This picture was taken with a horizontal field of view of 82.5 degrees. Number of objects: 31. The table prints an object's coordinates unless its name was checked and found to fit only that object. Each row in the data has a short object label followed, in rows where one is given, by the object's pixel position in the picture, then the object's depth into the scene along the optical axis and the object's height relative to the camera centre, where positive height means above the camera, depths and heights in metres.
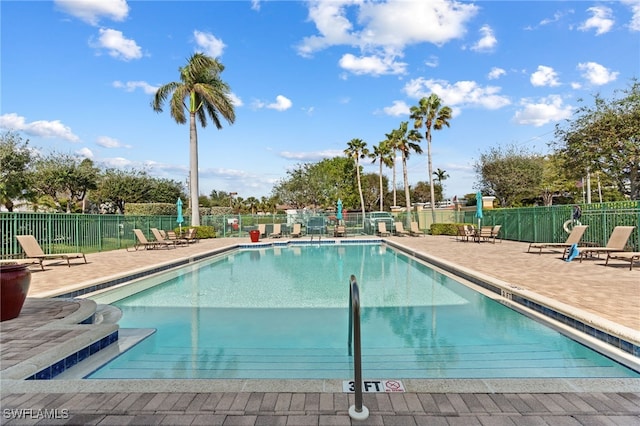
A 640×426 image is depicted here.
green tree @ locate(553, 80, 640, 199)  15.40 +3.08
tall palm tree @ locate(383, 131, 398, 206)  34.13 +6.29
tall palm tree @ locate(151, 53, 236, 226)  20.62 +6.99
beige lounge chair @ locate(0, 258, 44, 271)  8.85 -1.05
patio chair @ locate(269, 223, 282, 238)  22.80 -0.92
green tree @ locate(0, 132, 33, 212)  16.53 +2.76
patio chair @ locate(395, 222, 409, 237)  22.25 -0.90
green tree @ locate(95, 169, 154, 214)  29.17 +2.63
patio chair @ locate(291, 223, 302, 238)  22.93 -0.93
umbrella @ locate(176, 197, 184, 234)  19.28 +0.41
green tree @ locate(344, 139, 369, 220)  38.12 +6.88
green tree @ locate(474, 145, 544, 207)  31.80 +3.36
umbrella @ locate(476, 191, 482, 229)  17.19 +0.26
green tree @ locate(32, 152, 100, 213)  22.50 +2.80
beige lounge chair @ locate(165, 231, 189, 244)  17.25 -0.91
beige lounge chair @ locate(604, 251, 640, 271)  8.09 -1.10
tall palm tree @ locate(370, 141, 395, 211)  37.06 +6.24
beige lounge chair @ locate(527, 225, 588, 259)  10.77 -0.84
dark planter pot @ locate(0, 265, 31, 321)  4.27 -0.78
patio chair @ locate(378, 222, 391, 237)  22.98 -1.02
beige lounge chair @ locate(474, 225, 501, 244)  16.03 -0.92
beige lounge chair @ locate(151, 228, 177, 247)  15.73 -0.85
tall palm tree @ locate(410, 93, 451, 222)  25.27 +6.83
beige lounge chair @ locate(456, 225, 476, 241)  16.89 -0.93
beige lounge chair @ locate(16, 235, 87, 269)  9.49 -0.72
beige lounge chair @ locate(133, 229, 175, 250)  14.91 -1.05
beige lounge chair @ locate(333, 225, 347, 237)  22.67 -1.01
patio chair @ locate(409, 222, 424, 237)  22.06 -1.09
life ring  12.67 -0.54
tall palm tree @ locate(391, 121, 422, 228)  29.55 +5.77
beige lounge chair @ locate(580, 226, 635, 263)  9.20 -0.88
